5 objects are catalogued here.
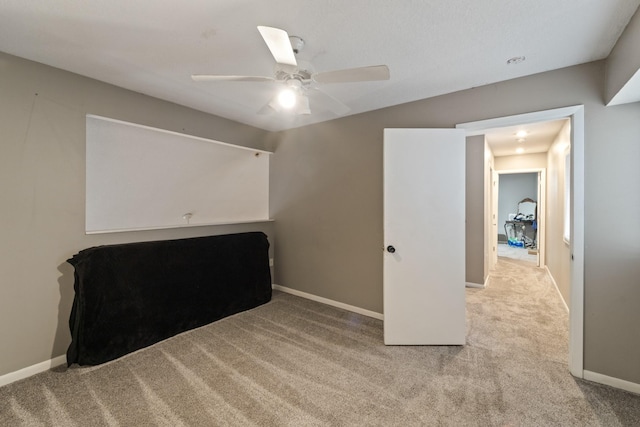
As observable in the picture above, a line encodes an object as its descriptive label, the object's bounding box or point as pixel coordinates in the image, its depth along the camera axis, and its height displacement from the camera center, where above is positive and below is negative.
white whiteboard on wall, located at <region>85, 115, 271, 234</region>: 2.54 +0.36
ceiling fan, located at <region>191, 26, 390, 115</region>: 1.45 +0.87
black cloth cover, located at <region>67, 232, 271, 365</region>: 2.24 -0.80
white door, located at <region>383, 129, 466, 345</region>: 2.53 -0.24
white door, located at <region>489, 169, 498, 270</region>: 5.32 -0.07
